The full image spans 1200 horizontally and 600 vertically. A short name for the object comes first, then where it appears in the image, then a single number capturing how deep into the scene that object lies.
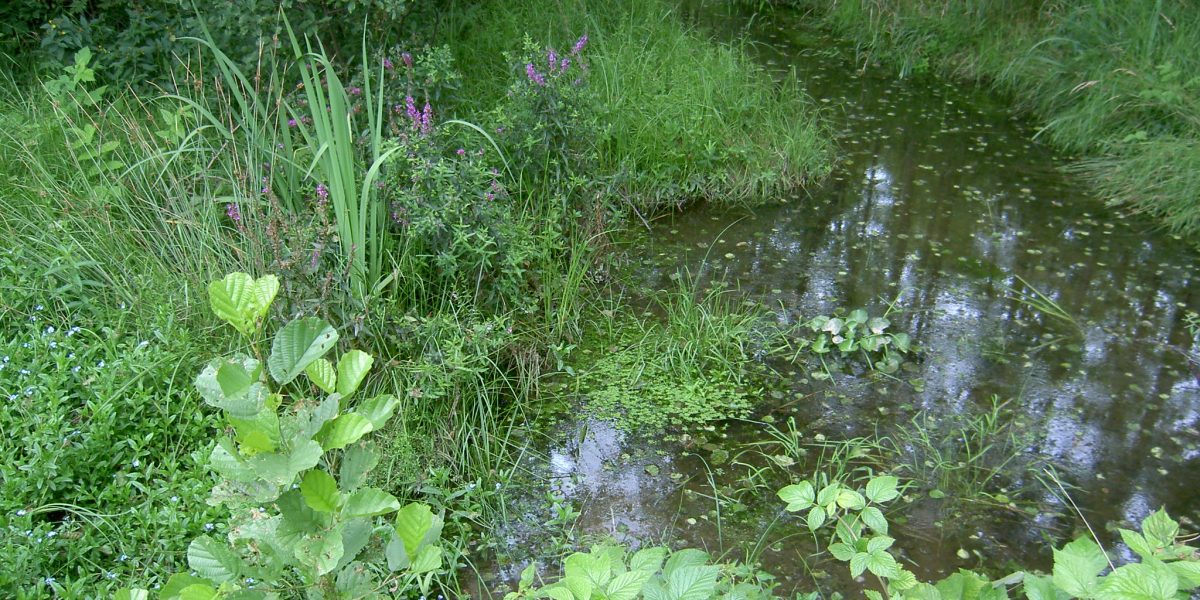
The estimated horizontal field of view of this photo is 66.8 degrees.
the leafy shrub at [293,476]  1.22
